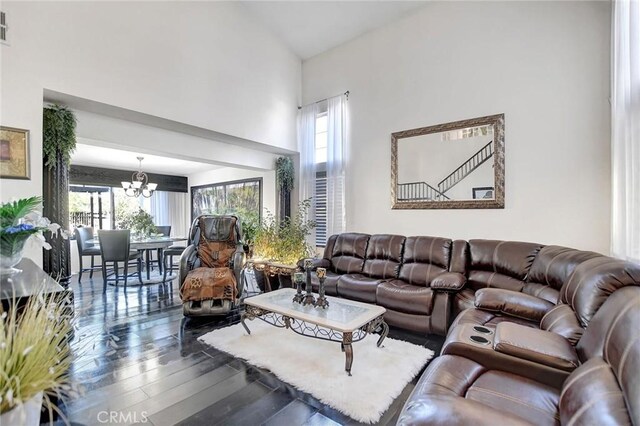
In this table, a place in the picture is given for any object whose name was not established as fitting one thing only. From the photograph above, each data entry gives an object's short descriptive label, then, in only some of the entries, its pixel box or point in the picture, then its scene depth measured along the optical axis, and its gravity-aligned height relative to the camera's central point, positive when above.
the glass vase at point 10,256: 1.72 -0.26
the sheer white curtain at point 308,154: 5.24 +1.02
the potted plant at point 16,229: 1.71 -0.10
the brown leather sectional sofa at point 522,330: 0.99 -0.69
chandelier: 5.89 +0.50
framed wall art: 2.63 +0.55
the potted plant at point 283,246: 4.50 -0.58
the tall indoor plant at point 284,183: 5.52 +0.52
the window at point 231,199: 6.38 +0.30
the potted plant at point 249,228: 5.00 -0.32
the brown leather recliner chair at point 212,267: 3.39 -0.73
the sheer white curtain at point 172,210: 8.30 +0.04
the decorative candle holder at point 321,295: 2.65 -0.79
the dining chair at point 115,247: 4.82 -0.58
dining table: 5.20 -0.58
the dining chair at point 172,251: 5.96 -0.81
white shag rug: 1.94 -1.24
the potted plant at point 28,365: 0.69 -0.39
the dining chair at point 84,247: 5.50 -0.66
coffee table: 2.21 -0.88
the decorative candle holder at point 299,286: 2.79 -0.73
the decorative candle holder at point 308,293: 2.72 -0.79
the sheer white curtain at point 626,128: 2.16 +0.64
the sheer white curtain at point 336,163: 4.89 +0.79
